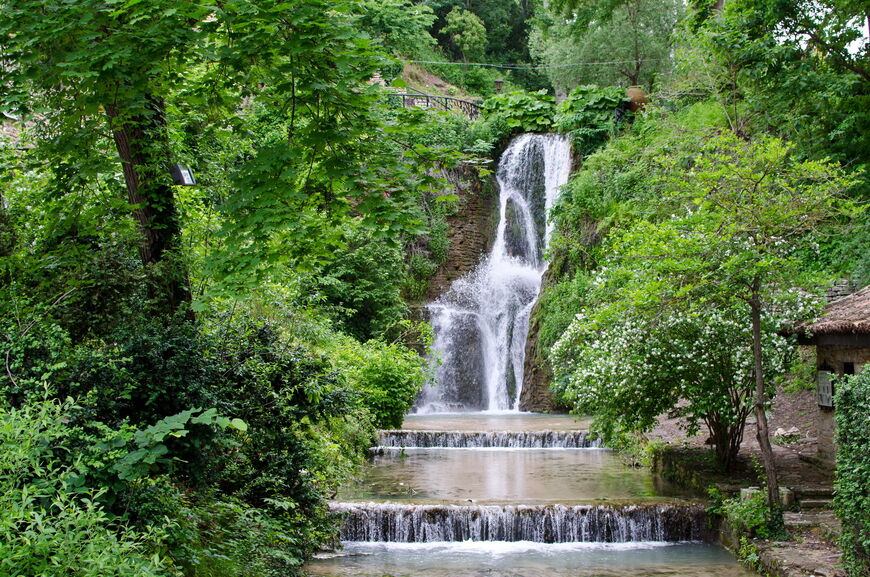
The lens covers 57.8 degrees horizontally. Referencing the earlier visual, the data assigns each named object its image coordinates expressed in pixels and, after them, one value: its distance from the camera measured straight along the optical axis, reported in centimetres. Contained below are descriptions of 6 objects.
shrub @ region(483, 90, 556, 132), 2958
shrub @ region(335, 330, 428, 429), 1553
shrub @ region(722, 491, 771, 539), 864
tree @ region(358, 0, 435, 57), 3155
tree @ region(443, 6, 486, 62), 4112
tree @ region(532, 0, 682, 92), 2941
